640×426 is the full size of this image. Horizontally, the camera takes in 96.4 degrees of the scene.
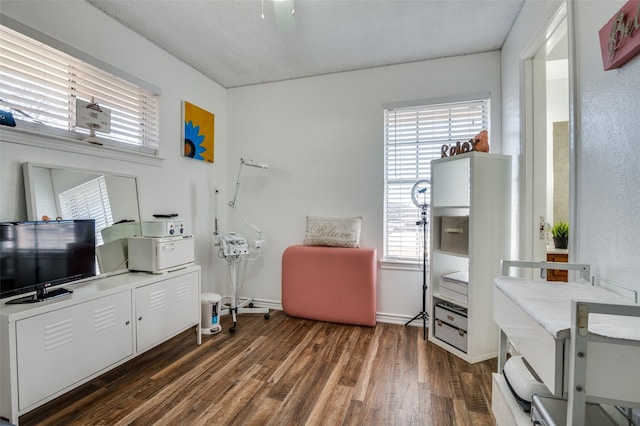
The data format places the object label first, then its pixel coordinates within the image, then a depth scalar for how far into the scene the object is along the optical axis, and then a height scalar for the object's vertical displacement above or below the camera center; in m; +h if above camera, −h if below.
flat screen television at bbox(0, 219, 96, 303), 1.53 -0.27
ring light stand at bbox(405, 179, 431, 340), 2.74 -0.05
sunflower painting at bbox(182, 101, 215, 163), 3.00 +0.86
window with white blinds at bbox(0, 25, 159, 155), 1.74 +0.85
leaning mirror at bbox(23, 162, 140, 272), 1.81 +0.11
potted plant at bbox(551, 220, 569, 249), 2.73 -0.23
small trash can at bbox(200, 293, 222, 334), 2.71 -1.00
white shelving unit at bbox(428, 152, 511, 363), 2.21 -0.26
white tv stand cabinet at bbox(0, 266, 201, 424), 1.38 -0.72
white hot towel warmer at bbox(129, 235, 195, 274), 2.21 -0.34
